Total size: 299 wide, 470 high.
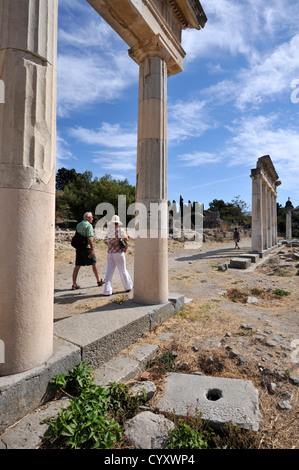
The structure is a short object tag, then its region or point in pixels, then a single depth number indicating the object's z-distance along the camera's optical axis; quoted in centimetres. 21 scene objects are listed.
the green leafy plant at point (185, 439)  178
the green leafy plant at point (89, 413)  177
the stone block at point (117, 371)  263
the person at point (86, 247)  607
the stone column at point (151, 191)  436
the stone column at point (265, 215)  1765
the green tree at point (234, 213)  4633
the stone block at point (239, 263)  1077
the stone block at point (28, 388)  196
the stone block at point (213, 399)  208
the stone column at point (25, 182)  215
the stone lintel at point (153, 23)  381
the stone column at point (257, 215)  1497
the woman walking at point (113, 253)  547
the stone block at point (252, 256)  1241
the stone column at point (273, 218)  2158
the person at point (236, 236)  1937
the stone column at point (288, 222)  3097
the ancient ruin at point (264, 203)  1499
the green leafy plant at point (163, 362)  293
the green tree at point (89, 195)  2609
